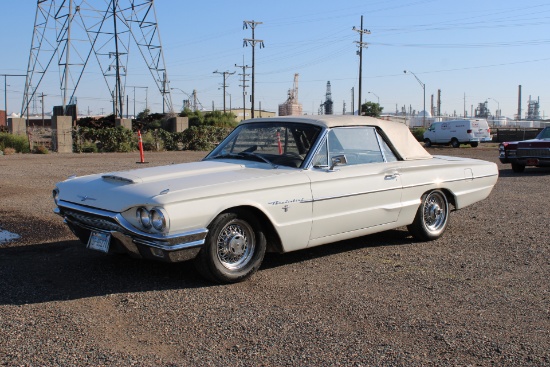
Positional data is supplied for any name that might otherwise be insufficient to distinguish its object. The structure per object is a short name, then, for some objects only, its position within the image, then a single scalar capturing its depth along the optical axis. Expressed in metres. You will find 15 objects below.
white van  38.00
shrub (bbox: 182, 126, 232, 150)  30.88
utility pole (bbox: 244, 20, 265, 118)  62.84
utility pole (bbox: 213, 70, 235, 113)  87.78
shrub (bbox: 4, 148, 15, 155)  24.42
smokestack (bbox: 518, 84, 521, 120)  140.02
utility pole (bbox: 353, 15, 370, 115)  53.59
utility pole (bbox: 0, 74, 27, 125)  69.41
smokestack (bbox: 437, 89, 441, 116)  122.88
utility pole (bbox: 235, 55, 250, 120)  79.66
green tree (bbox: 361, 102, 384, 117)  76.82
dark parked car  16.55
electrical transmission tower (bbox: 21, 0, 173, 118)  35.91
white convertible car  4.94
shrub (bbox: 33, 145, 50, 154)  25.75
